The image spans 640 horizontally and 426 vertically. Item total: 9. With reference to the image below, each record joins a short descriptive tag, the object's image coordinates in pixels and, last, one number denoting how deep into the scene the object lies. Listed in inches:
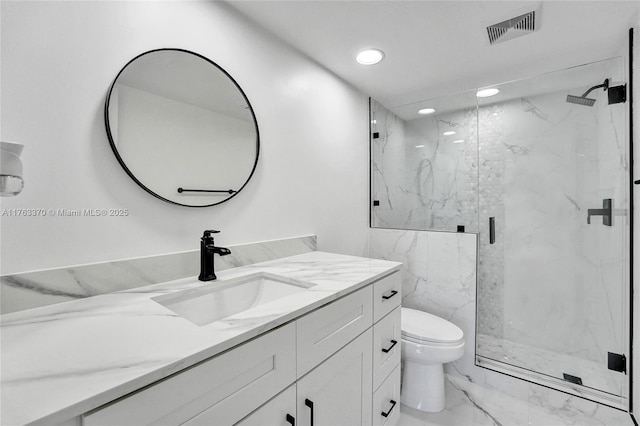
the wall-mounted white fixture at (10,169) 24.6
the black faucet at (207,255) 45.2
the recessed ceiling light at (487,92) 84.6
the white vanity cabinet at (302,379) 22.9
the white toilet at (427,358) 65.0
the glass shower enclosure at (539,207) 69.3
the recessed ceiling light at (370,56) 70.7
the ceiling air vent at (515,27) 57.9
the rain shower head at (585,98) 70.1
